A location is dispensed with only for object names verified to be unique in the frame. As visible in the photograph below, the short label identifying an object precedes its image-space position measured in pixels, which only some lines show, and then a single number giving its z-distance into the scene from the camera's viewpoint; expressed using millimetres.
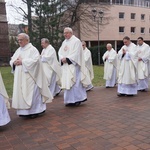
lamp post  28294
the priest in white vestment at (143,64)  9555
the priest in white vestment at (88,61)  10469
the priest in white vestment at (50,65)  8461
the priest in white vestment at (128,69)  8250
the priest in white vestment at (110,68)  10953
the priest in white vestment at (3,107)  4977
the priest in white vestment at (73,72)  6848
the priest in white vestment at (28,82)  5637
